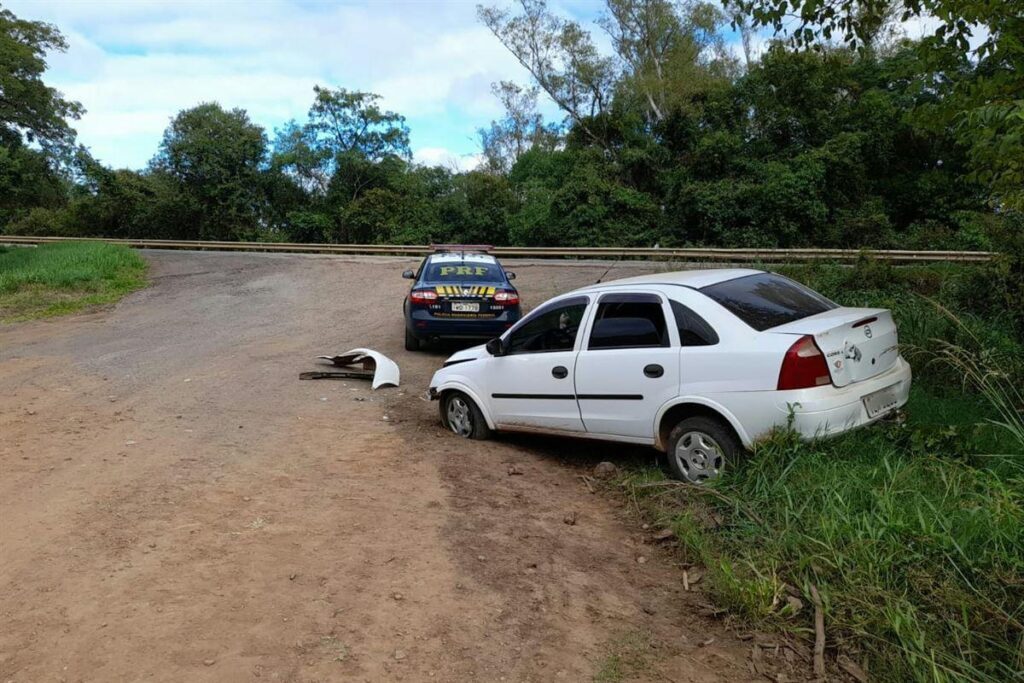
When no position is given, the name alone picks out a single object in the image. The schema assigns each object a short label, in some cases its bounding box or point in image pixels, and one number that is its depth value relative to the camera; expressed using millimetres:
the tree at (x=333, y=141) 42250
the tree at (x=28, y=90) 28906
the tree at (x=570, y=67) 37250
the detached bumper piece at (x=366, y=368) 9625
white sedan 4988
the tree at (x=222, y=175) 40875
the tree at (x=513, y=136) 43031
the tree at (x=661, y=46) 34750
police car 11273
